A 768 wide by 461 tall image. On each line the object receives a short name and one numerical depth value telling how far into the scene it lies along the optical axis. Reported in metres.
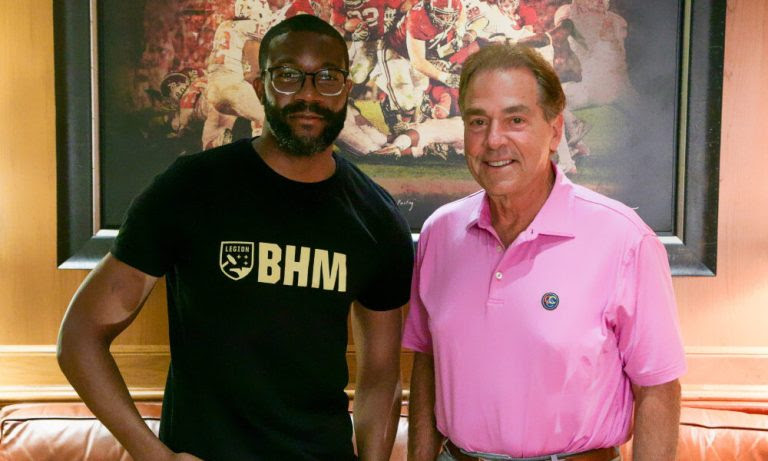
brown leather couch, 2.13
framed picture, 2.32
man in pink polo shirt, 1.48
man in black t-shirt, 1.62
